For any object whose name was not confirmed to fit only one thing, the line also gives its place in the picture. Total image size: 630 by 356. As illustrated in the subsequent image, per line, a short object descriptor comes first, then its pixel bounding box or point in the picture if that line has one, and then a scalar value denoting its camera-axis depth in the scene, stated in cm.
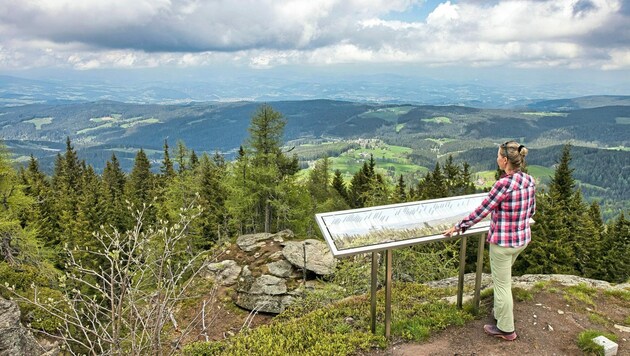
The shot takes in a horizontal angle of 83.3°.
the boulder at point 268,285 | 1836
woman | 598
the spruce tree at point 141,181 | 4706
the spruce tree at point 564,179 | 3874
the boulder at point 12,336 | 872
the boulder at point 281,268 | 1977
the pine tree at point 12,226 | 1895
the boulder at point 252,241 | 2347
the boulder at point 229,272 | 2064
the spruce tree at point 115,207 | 4011
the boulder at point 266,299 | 1750
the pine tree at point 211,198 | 3597
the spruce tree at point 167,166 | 5500
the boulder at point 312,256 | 1961
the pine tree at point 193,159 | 5446
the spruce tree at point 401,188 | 3175
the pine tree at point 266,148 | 2842
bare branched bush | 436
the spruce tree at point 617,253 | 3306
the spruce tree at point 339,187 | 5603
